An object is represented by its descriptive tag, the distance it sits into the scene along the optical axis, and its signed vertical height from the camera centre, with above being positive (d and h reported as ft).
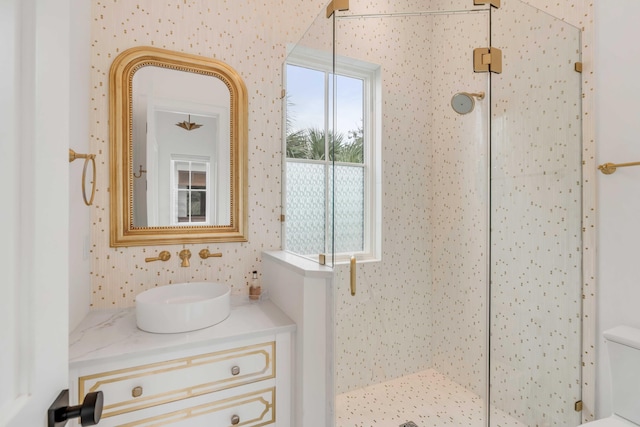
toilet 4.11 -2.20
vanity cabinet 3.90 -2.22
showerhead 5.50 +1.95
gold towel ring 3.52 +0.61
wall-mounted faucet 5.75 -0.84
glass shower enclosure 5.28 +0.13
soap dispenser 6.15 -1.53
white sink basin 4.42 -1.48
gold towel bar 4.69 +0.66
